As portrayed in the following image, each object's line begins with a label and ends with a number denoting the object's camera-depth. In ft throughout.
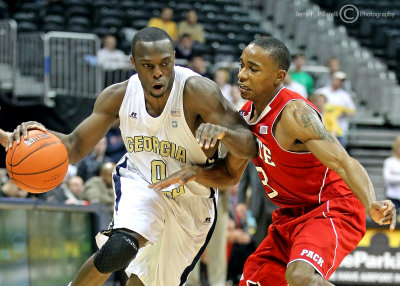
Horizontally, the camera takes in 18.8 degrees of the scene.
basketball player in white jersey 26.25
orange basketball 26.54
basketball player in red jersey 24.55
